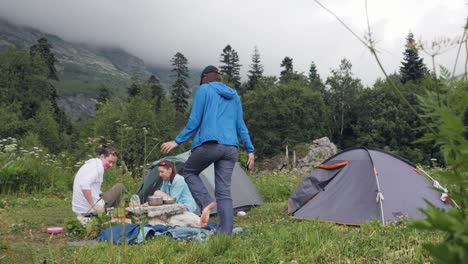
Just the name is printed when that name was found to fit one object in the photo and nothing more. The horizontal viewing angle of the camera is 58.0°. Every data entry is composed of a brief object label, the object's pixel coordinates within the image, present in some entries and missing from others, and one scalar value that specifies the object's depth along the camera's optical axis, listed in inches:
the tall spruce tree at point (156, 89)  2770.7
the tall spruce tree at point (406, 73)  2227.7
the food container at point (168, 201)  247.0
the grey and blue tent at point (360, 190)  237.0
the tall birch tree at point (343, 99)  2581.2
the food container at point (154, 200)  239.0
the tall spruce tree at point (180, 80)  2888.8
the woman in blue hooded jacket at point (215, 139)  187.9
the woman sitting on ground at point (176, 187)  275.6
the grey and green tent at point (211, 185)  323.5
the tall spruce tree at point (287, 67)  3054.1
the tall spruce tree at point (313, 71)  3427.9
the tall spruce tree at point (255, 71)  3100.4
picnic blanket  185.3
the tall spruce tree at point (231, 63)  3112.7
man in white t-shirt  235.5
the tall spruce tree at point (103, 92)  3186.5
